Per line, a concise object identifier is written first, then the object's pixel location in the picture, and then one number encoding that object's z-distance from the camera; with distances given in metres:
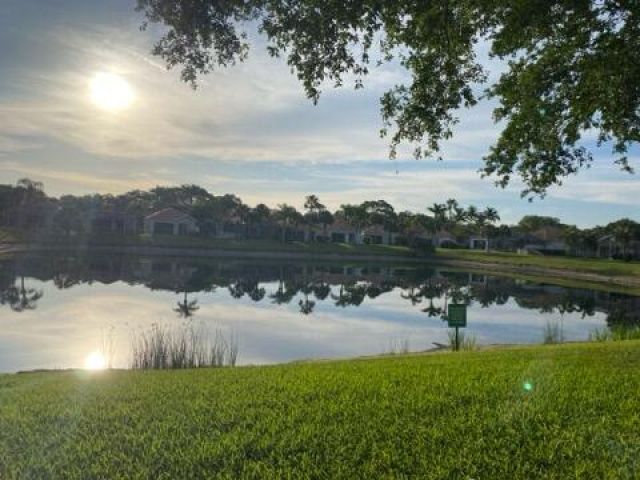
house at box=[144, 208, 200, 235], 86.81
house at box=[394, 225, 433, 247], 103.19
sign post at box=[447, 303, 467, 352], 15.24
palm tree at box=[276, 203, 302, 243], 94.75
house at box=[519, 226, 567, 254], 109.88
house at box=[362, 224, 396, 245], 110.88
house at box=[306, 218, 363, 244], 108.31
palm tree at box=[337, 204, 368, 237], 103.44
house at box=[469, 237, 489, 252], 115.31
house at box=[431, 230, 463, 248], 112.78
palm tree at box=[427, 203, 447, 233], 106.69
